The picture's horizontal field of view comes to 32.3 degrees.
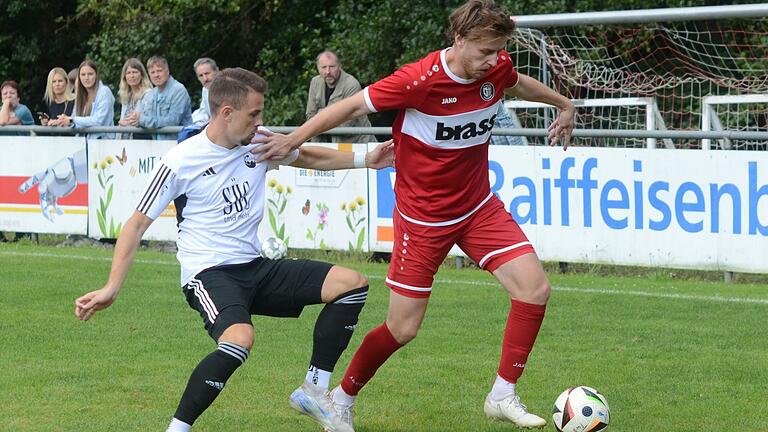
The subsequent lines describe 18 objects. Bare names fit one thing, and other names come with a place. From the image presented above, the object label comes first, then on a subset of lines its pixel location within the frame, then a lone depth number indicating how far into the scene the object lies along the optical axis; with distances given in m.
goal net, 14.80
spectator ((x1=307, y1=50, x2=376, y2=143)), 13.59
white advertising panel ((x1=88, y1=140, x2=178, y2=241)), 14.06
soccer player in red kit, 6.00
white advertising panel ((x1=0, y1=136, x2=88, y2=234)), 14.66
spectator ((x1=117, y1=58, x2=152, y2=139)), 14.32
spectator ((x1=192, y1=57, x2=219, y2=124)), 13.48
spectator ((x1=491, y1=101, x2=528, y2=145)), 12.66
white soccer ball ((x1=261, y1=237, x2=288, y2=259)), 12.63
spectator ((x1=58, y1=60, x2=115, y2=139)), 14.73
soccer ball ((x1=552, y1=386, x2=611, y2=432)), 5.89
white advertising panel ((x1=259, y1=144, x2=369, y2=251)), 12.85
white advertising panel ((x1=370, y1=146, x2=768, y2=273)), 10.95
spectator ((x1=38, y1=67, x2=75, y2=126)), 15.38
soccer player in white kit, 5.53
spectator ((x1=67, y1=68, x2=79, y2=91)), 15.85
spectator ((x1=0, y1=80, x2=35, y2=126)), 16.02
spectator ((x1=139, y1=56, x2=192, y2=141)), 14.10
